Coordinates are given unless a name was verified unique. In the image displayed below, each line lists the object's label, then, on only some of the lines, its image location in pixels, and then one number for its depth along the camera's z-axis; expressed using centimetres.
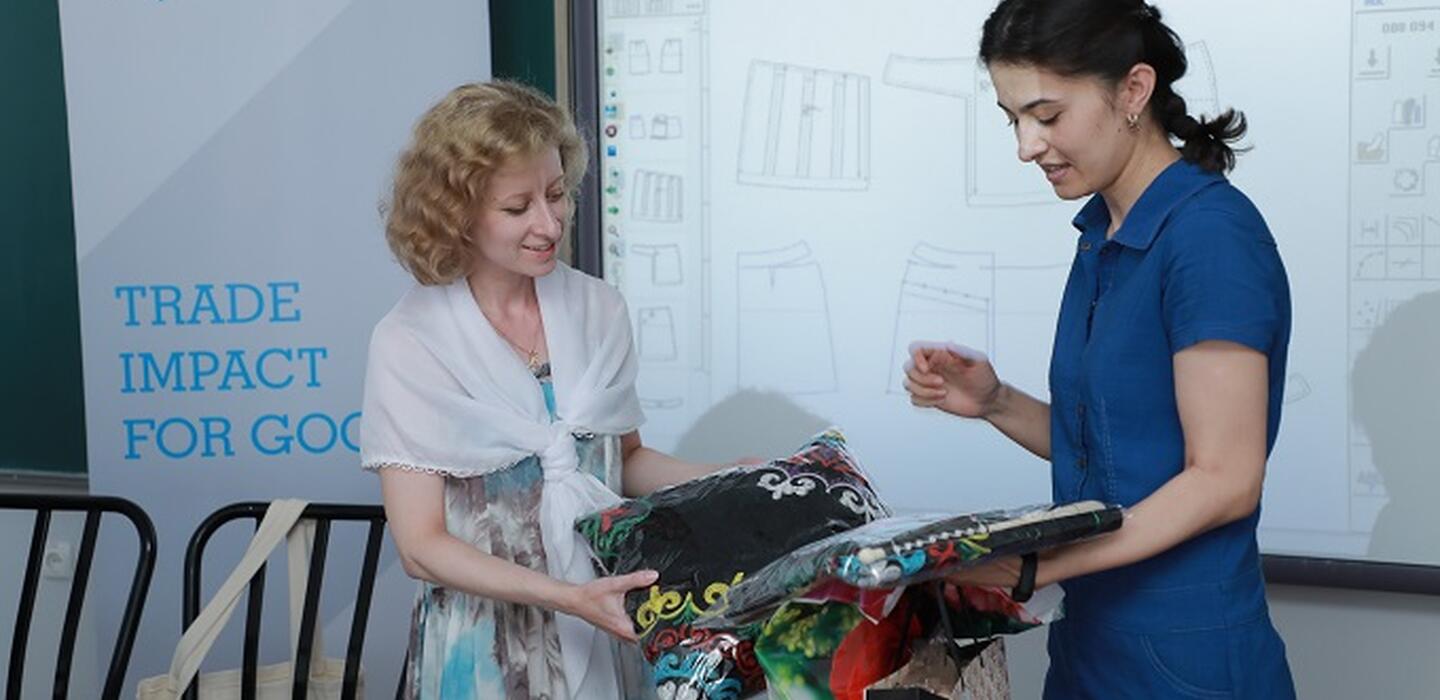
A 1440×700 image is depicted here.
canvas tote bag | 225
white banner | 307
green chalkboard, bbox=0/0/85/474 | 349
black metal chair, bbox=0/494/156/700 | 242
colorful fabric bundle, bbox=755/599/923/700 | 152
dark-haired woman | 159
